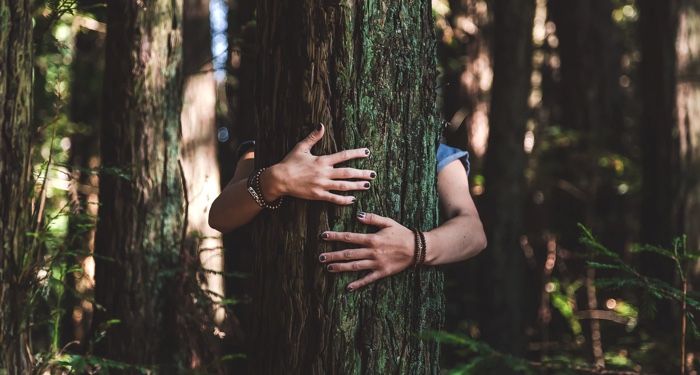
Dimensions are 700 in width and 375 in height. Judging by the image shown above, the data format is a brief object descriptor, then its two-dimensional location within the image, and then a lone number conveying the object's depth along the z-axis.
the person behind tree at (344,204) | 2.63
